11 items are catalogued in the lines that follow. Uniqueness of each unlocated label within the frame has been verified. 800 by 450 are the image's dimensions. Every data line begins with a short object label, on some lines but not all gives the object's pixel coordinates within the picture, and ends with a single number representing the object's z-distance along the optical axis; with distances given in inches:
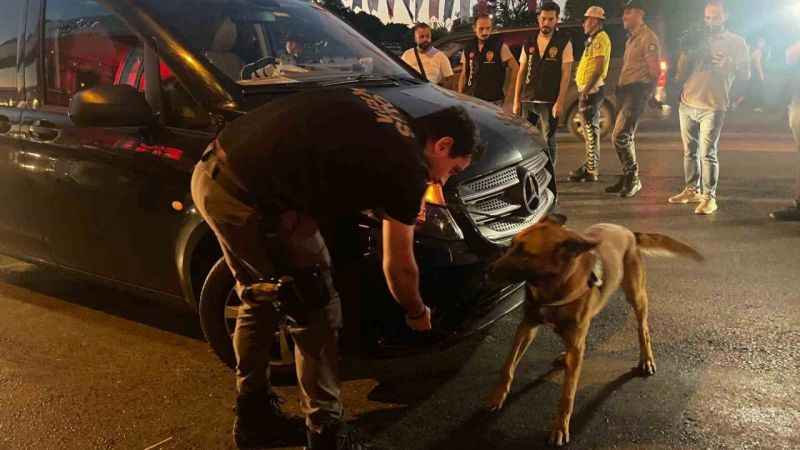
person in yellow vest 255.6
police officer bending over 77.9
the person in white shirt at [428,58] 275.1
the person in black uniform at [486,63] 263.9
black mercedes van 109.7
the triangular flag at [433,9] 849.5
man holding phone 222.4
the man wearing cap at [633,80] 245.4
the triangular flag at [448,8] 863.7
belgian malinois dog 100.0
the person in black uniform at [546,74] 253.3
